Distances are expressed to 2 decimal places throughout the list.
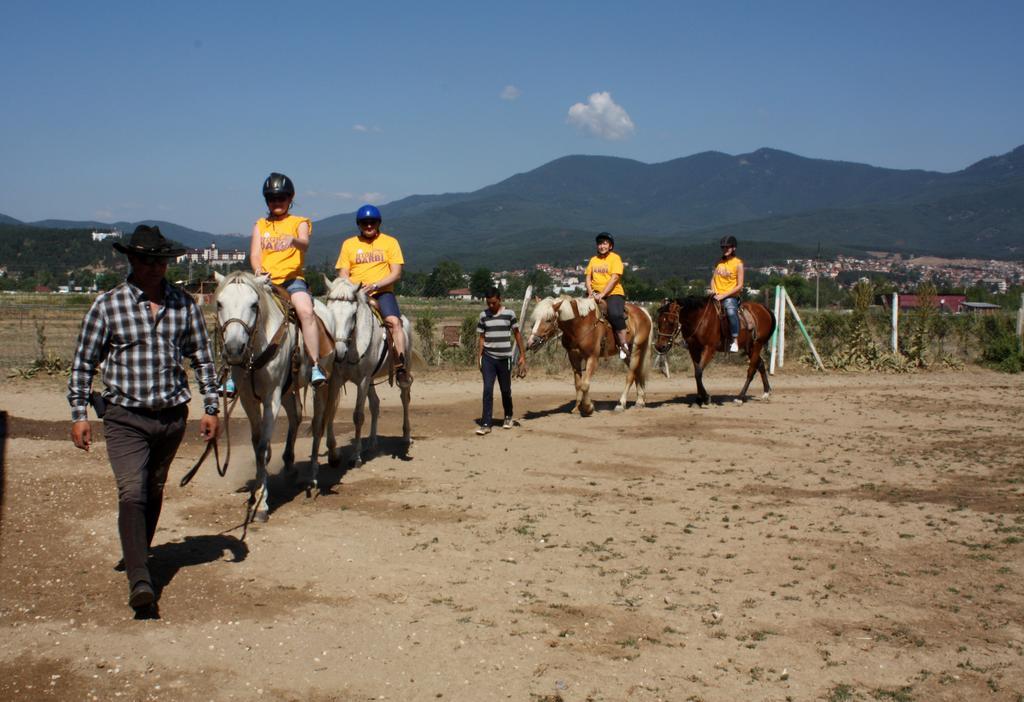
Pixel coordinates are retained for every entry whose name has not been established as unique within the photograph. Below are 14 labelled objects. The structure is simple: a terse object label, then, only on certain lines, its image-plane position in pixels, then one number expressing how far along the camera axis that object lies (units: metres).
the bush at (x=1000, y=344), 24.30
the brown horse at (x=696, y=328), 16.61
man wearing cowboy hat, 5.76
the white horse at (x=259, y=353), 7.53
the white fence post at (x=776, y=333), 23.26
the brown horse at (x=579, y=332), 14.83
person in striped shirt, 13.21
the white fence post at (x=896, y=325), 24.55
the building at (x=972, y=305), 56.09
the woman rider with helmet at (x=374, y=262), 10.78
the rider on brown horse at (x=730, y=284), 16.56
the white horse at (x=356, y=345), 9.79
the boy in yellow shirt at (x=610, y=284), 15.35
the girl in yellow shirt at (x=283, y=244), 8.84
